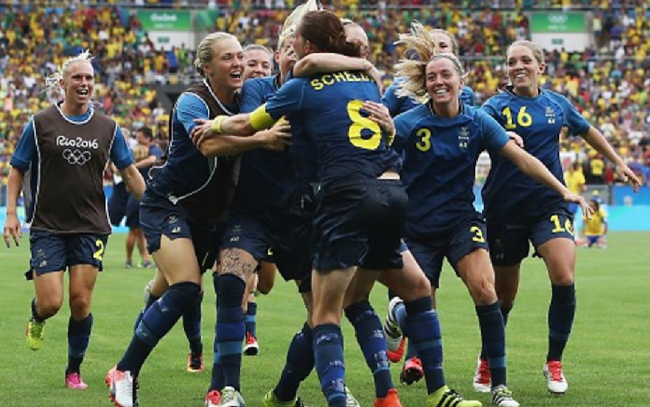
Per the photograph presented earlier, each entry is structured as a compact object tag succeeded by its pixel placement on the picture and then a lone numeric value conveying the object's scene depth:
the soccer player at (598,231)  29.72
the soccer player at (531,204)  9.24
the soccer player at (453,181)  8.51
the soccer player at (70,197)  9.48
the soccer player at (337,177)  7.06
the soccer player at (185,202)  8.13
